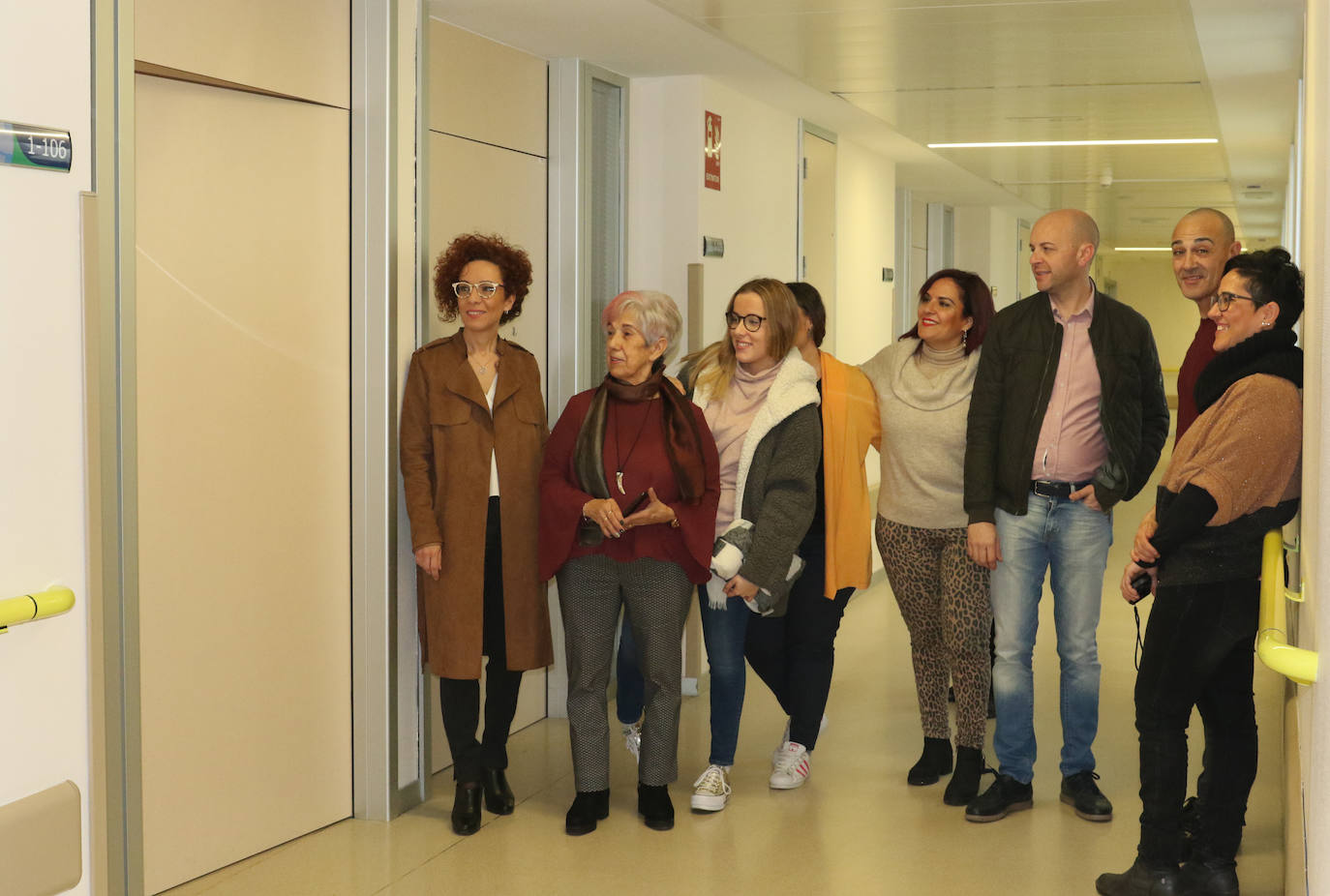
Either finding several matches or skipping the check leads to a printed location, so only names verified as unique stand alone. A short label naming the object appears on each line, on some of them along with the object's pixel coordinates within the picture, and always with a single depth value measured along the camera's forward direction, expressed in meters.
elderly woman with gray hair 3.76
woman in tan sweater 2.94
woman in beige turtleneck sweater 4.00
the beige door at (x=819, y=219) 7.12
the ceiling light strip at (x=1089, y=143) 7.71
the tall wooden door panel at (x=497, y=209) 4.37
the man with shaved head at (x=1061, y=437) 3.78
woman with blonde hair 3.88
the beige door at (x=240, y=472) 3.29
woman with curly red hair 3.79
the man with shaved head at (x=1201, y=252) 3.91
